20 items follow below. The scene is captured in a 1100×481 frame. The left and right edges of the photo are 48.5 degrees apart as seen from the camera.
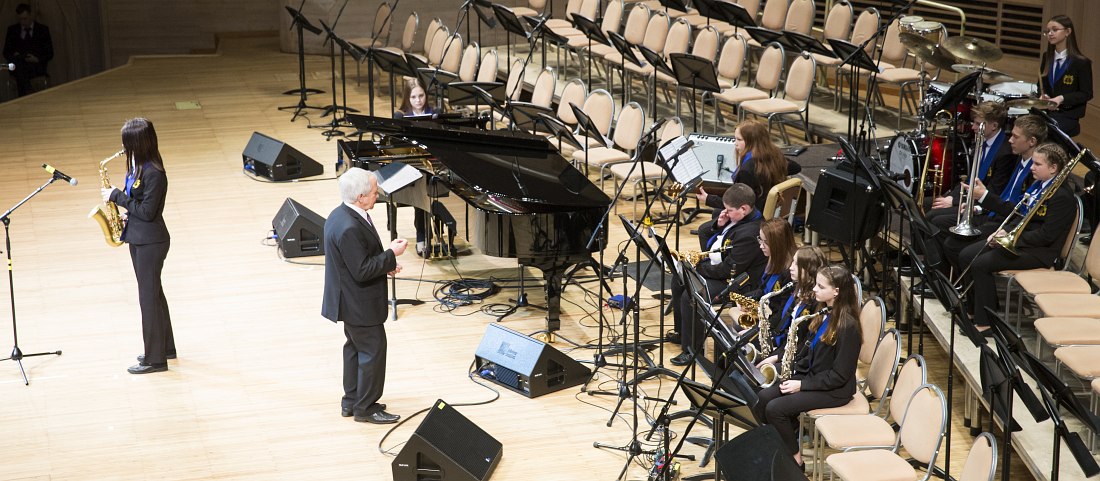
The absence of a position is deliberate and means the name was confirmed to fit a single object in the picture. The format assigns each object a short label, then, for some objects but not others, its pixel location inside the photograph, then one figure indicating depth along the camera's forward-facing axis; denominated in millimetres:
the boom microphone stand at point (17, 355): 7039
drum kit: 7547
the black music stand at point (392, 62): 11461
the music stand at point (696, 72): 9531
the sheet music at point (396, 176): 7922
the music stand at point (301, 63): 12773
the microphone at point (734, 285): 6988
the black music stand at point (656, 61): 10156
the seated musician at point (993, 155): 7152
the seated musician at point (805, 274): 5812
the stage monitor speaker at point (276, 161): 10867
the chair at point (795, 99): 9867
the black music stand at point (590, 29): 11154
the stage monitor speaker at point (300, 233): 8992
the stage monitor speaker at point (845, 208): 7074
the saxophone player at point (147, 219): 6586
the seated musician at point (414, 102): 9570
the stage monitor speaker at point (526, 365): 6777
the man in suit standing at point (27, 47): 15023
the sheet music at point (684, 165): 7965
